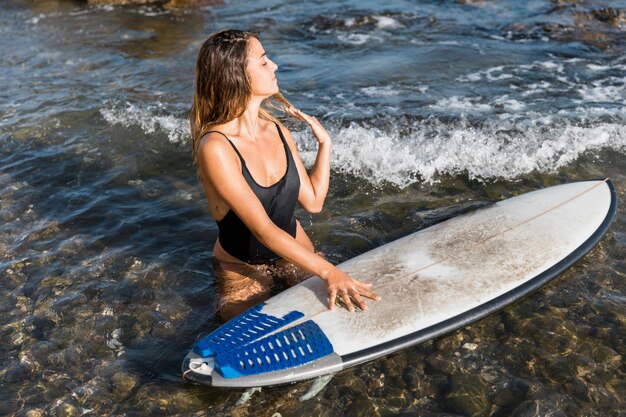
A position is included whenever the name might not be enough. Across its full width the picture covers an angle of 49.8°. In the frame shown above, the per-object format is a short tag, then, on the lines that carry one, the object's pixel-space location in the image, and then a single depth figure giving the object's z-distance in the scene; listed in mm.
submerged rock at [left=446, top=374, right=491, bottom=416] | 3494
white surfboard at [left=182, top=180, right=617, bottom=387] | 3674
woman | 3803
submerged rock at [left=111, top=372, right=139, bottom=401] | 3701
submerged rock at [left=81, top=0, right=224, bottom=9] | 13297
